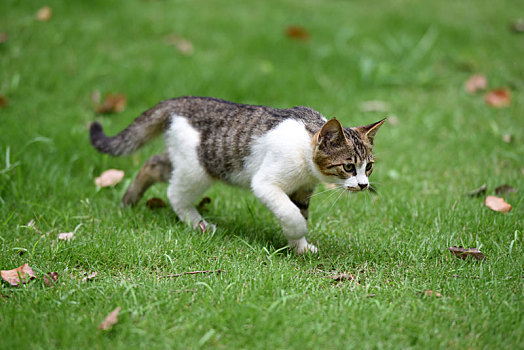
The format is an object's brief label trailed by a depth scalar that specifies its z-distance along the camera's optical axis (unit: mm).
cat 2875
